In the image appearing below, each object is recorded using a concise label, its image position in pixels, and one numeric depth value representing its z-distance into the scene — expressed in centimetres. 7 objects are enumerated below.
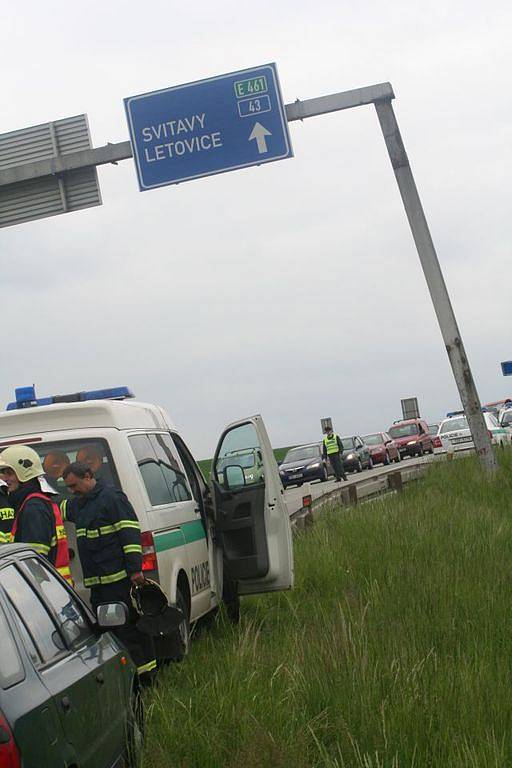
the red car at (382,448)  5128
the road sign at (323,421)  6389
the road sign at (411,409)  8138
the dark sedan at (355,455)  4753
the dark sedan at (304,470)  4275
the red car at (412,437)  5369
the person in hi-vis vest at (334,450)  3731
